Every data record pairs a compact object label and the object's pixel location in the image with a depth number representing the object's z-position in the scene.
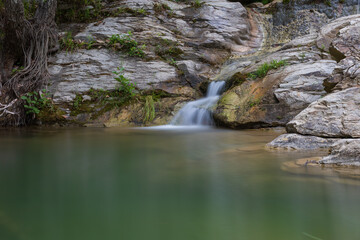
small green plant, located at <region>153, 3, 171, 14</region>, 9.87
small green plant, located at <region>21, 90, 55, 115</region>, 6.69
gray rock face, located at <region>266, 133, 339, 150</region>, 3.13
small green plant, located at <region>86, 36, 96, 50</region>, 8.29
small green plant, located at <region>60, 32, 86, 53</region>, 8.25
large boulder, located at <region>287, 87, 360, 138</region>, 3.09
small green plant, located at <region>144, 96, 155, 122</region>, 6.94
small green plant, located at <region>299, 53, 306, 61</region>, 6.36
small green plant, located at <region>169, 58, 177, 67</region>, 8.23
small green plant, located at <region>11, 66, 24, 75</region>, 7.27
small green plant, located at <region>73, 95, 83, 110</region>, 7.14
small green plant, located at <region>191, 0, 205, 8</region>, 10.36
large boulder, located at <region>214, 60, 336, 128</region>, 5.33
